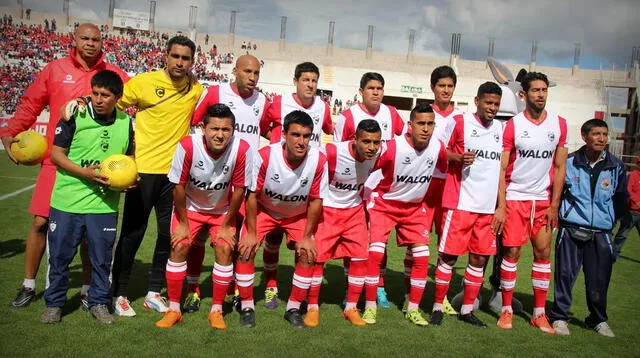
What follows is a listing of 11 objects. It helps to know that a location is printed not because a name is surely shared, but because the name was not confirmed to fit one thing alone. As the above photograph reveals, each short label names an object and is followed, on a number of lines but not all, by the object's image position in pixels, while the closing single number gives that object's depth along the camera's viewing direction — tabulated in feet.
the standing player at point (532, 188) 16.62
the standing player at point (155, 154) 15.39
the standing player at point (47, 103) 14.67
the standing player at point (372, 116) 18.19
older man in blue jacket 16.67
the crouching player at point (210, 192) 14.30
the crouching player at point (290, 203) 14.96
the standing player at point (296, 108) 17.56
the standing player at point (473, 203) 16.42
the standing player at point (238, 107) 16.34
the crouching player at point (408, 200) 16.17
